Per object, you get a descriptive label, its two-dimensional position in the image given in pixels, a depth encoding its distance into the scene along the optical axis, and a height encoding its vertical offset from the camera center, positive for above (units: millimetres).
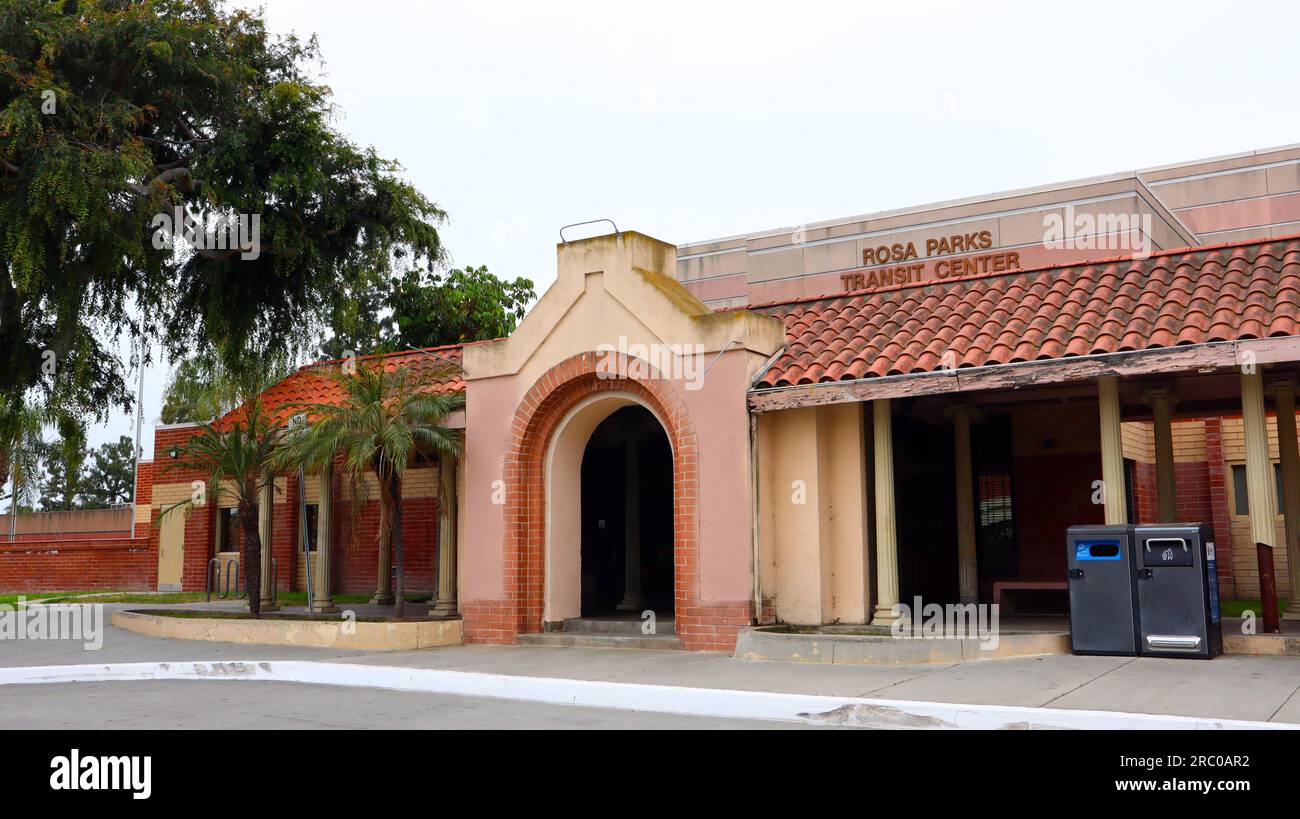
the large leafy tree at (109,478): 66688 +3335
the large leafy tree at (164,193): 15094 +5076
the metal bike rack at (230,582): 23625 -1092
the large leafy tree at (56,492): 63375 +2523
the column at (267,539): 18266 -122
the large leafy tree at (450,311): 32094 +6271
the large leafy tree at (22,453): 18484 +1838
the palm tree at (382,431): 14180 +1261
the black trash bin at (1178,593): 10273 -710
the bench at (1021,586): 14172 -858
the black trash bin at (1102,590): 10648 -697
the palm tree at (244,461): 16078 +1027
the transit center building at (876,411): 11875 +1421
